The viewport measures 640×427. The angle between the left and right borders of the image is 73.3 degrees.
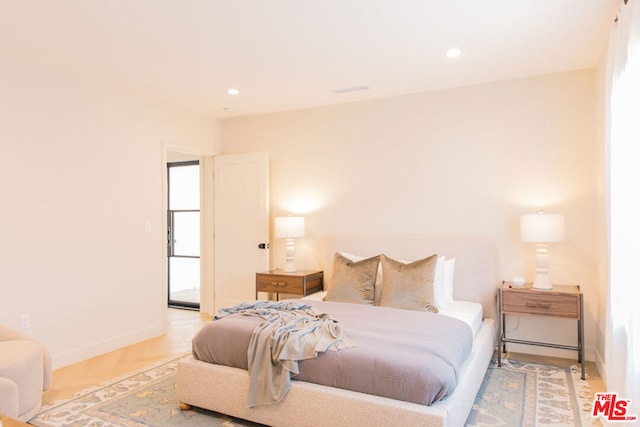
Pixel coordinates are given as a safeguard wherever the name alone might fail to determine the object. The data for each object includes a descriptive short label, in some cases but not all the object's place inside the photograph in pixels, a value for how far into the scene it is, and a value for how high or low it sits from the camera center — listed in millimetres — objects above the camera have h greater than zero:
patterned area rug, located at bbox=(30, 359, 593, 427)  2775 -1321
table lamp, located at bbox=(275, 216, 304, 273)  4852 -159
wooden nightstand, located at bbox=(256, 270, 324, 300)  4613 -727
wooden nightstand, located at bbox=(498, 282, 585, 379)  3477 -737
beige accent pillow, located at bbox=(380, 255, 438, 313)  3584 -595
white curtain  2217 +54
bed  2279 -1025
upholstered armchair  2467 -977
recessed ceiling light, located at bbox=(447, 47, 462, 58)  3379 +1301
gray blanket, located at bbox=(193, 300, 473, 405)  2299 -818
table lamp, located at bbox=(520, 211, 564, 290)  3619 -158
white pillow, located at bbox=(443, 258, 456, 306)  3920 -606
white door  5348 -98
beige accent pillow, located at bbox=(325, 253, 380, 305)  3916 -614
